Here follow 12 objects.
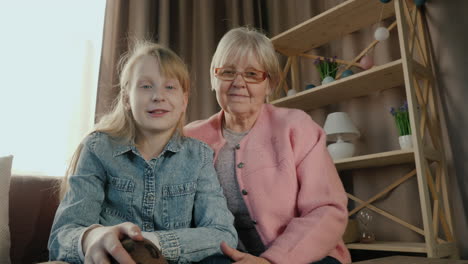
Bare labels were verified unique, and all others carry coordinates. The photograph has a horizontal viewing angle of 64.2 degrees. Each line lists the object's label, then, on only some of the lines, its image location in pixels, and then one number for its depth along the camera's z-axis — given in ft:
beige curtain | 5.95
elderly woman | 3.55
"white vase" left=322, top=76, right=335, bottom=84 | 6.95
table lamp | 6.56
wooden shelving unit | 5.43
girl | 2.93
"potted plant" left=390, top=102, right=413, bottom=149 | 5.84
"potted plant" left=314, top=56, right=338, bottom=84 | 7.22
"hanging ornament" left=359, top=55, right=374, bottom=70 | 6.67
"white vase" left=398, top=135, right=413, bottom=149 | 5.80
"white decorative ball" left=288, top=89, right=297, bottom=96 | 7.65
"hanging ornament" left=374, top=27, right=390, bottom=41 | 6.48
